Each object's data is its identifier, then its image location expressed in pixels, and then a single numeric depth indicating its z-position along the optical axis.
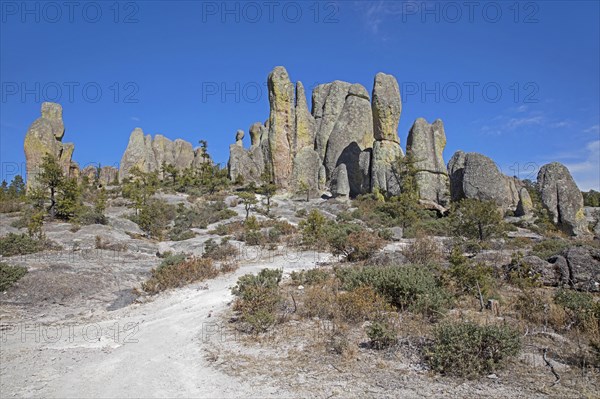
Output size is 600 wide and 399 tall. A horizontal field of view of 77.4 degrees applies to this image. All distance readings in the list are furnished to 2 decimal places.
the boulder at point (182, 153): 66.56
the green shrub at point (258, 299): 7.24
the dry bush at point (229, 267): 12.79
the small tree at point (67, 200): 22.70
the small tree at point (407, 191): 24.12
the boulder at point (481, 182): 28.52
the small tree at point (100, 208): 23.55
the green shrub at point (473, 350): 5.04
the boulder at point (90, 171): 63.30
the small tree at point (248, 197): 26.15
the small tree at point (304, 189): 35.89
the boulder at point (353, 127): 41.75
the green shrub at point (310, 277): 10.55
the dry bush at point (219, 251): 15.00
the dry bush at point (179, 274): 11.03
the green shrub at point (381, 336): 6.02
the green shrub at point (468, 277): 8.72
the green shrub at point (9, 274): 9.84
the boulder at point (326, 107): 45.62
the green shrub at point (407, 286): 7.54
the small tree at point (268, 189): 28.93
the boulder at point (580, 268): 9.18
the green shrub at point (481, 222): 18.33
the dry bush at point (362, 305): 7.45
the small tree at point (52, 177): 22.22
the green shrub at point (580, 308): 6.12
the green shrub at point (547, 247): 12.50
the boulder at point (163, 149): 64.07
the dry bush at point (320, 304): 7.82
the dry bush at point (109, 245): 15.88
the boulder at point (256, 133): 63.86
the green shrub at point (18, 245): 13.84
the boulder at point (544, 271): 9.78
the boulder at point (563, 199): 22.38
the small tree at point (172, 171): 47.31
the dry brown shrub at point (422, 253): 12.70
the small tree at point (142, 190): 27.55
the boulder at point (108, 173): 62.47
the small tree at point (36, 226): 15.96
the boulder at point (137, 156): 54.00
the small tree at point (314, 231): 17.15
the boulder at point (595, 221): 21.92
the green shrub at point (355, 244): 13.65
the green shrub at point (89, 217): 21.70
